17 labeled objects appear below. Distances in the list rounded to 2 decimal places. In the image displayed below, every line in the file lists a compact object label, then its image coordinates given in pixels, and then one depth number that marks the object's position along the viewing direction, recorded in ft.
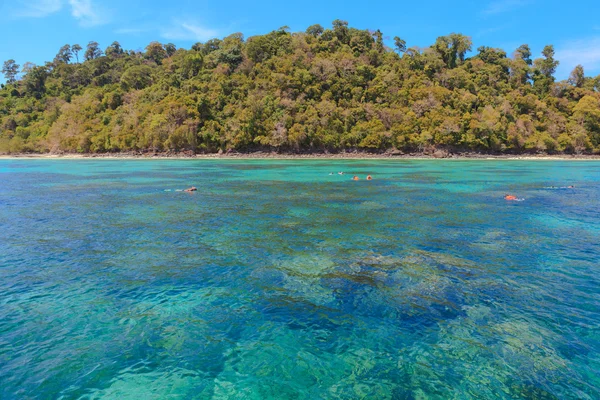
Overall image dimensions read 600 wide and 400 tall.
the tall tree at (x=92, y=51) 492.13
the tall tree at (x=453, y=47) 361.51
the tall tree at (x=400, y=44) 385.91
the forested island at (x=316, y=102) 279.49
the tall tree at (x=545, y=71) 343.05
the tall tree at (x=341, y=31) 391.04
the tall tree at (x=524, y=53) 379.14
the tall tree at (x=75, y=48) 493.89
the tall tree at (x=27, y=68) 425.61
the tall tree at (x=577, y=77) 352.28
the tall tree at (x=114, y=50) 495.41
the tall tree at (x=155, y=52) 466.29
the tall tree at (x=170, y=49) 469.98
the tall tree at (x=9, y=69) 461.78
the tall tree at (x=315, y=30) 398.62
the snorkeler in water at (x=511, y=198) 72.38
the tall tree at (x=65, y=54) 489.26
